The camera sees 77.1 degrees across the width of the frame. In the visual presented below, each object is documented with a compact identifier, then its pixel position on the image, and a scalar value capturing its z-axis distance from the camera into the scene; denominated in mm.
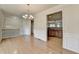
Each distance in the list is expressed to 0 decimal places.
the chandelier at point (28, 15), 2948
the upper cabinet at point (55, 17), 2926
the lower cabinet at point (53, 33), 3263
